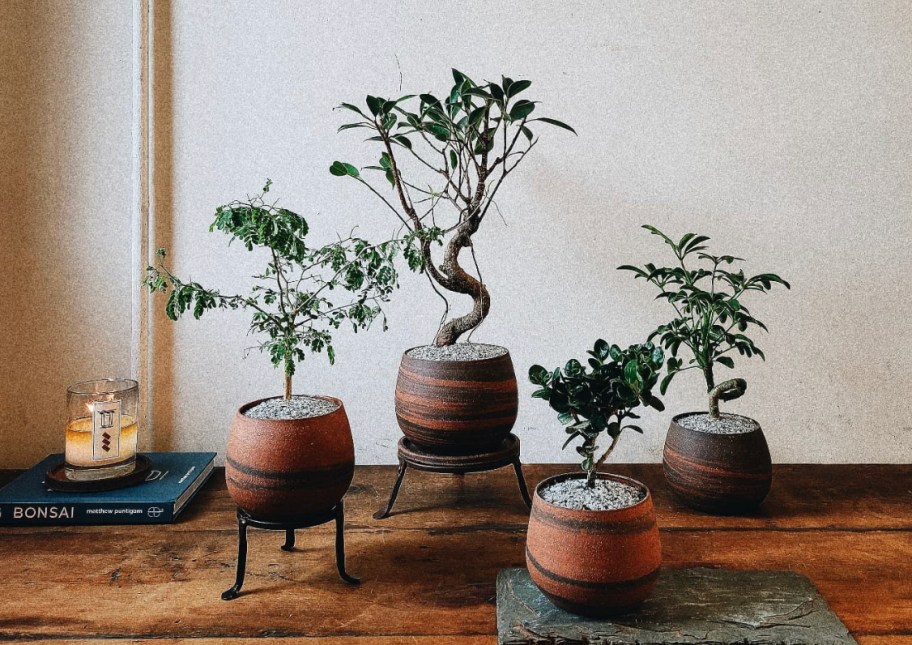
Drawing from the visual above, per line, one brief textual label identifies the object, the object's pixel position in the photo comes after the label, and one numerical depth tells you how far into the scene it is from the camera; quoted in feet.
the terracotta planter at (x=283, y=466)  3.62
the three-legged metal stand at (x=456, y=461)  4.37
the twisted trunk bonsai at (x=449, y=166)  4.10
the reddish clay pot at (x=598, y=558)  3.14
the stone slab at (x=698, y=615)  3.18
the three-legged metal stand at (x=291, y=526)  3.66
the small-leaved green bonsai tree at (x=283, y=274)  3.54
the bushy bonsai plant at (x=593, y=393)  3.36
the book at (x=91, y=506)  4.39
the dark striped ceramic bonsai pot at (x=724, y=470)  4.50
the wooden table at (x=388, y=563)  3.35
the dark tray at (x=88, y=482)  4.52
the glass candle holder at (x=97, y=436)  4.53
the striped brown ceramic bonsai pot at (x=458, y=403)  4.34
